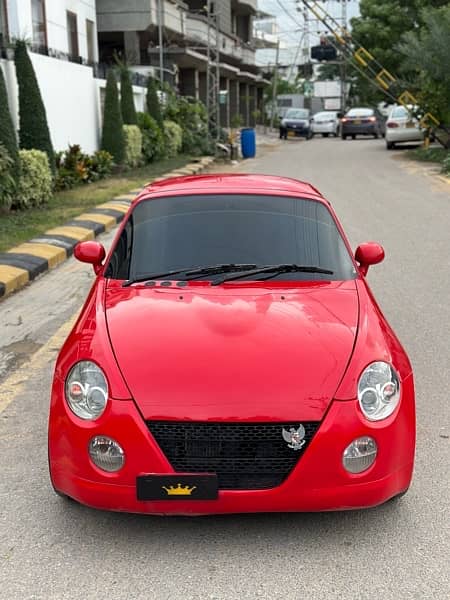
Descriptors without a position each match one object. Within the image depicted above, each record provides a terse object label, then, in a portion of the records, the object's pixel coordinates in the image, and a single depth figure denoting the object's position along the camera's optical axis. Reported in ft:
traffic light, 204.76
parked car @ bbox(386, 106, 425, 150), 100.52
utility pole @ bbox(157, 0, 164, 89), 101.35
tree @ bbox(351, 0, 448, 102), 132.26
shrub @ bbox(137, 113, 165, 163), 82.21
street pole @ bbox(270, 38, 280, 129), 191.44
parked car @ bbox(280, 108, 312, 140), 157.28
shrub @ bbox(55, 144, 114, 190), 58.29
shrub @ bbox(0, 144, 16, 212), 40.47
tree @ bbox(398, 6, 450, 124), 79.00
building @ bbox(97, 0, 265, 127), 108.17
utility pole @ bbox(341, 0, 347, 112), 211.68
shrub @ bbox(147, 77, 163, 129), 88.63
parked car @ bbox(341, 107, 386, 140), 144.15
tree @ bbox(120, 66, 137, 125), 77.82
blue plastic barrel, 104.53
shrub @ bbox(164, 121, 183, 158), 92.07
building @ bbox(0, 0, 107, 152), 58.29
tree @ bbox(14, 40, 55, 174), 49.90
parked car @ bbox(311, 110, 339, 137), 169.17
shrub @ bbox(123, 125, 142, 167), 74.13
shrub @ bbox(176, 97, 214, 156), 100.22
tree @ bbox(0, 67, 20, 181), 42.75
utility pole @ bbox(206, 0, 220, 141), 96.99
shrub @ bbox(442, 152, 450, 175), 70.73
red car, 10.66
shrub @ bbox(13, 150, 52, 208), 45.29
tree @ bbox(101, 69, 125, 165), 70.54
